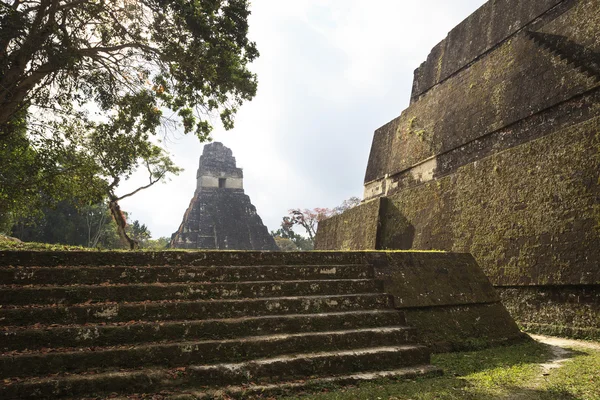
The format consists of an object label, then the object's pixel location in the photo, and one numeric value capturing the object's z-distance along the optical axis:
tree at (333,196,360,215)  38.90
